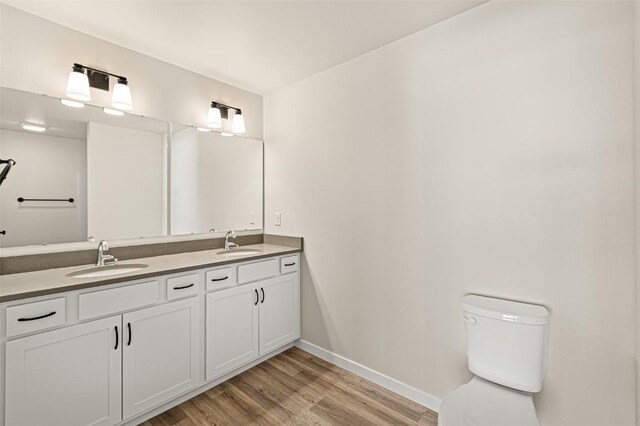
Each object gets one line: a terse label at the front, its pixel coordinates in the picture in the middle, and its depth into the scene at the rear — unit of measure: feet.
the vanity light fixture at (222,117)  8.60
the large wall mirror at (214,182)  8.06
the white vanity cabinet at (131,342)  4.47
